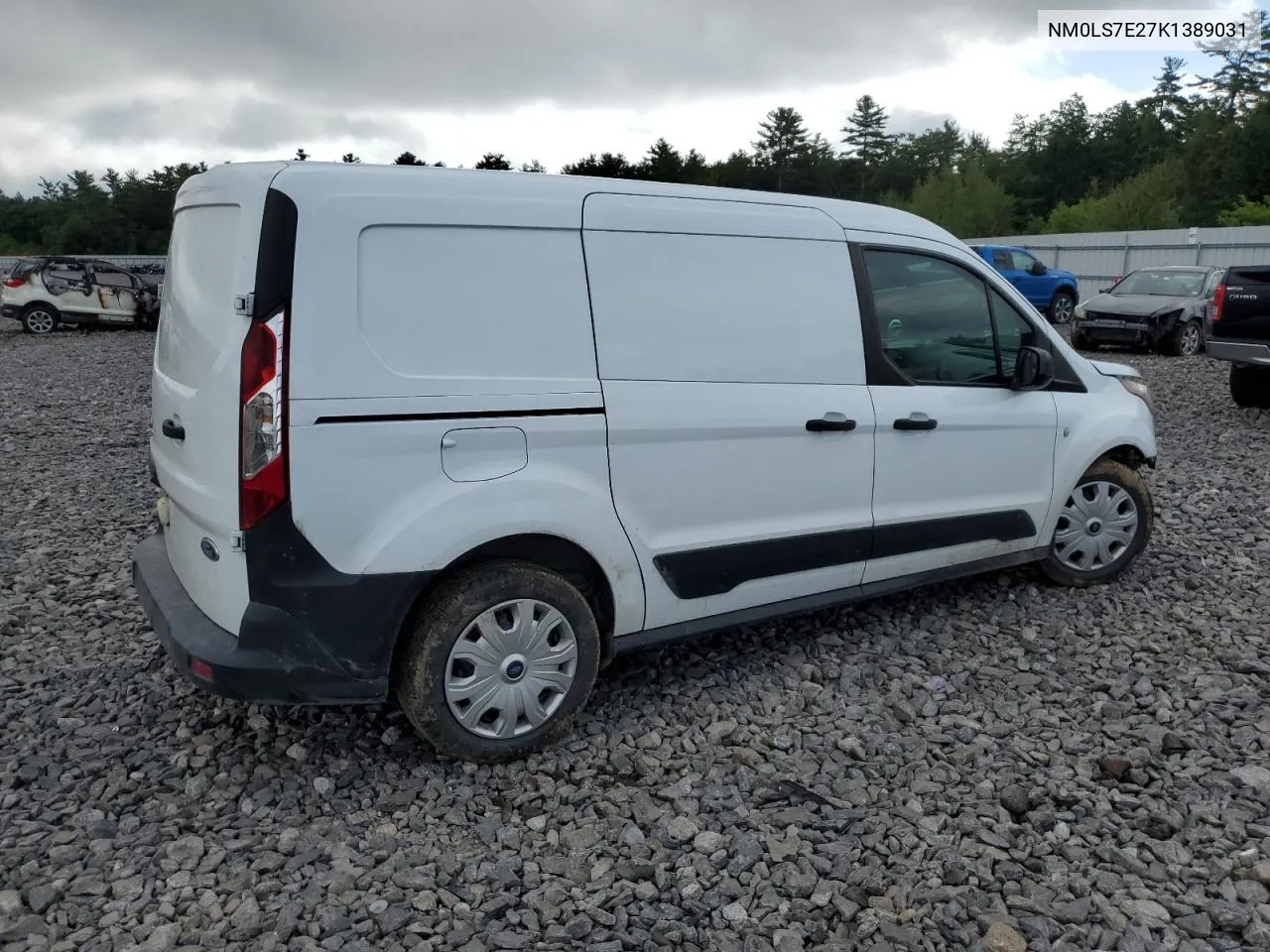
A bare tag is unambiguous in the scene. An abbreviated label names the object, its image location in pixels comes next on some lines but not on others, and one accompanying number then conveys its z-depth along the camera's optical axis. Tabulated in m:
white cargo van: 3.02
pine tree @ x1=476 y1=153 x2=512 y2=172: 37.47
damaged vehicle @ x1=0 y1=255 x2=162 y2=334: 20.80
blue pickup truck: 21.59
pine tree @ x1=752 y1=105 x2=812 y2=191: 80.31
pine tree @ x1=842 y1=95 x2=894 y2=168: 89.25
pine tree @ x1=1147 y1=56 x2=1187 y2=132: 72.00
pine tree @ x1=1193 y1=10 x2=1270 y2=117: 53.30
